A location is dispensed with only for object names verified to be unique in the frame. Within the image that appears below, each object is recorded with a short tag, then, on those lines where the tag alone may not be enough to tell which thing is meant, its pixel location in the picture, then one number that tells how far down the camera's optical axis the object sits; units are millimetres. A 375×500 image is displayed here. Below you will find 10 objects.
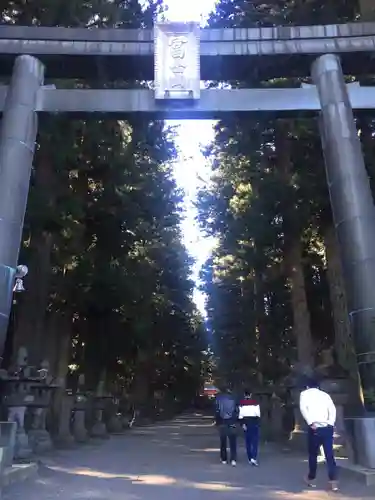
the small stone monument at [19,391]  11836
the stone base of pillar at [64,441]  15859
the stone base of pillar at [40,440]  13183
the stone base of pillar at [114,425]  23516
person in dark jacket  10822
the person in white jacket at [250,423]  10914
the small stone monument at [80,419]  17953
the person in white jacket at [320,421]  7137
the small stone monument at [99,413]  20266
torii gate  10078
